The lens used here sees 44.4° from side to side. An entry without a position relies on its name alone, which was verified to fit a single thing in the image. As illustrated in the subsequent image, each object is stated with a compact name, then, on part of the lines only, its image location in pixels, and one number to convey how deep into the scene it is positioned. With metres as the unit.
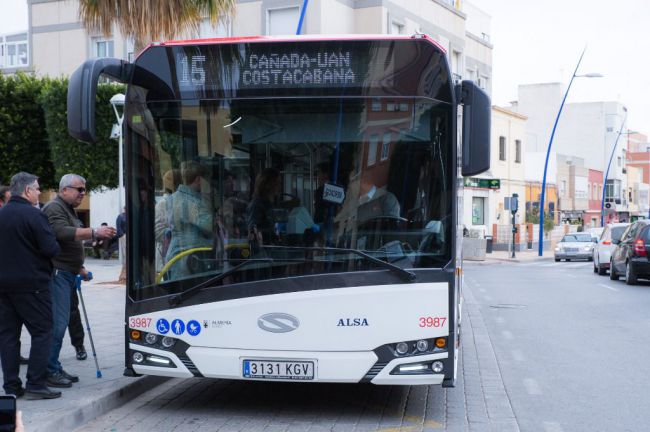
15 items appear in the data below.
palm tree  16.42
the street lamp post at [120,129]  18.60
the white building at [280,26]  28.94
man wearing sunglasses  7.02
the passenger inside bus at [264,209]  6.08
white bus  5.99
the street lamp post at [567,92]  38.88
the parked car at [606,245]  25.89
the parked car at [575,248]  39.16
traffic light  38.00
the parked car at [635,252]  20.22
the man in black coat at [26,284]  6.39
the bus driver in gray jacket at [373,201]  6.02
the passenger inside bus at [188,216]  6.18
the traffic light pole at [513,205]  38.06
